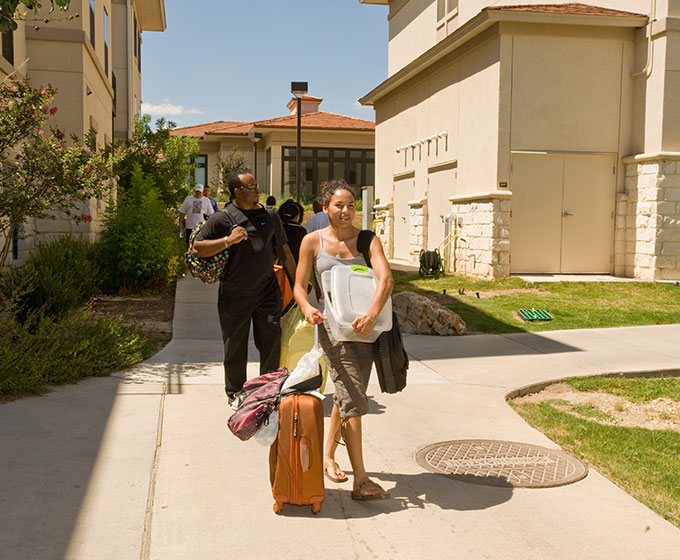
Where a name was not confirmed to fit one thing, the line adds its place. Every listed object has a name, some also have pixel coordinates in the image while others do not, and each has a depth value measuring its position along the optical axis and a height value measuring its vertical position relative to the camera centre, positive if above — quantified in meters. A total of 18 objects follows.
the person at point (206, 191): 16.89 +0.90
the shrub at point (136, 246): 12.85 -0.29
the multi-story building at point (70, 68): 13.50 +3.06
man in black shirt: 5.89 -0.30
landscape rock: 10.32 -1.17
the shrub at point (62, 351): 6.55 -1.18
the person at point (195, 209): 15.88 +0.44
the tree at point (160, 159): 21.69 +2.07
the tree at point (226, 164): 40.69 +3.61
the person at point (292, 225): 7.31 +0.06
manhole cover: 4.90 -1.56
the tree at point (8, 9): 5.29 +1.55
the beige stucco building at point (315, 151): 38.81 +4.19
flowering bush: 7.80 +0.66
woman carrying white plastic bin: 4.45 -0.50
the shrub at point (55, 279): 8.61 -0.65
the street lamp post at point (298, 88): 21.84 +4.11
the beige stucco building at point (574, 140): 16.31 +2.16
